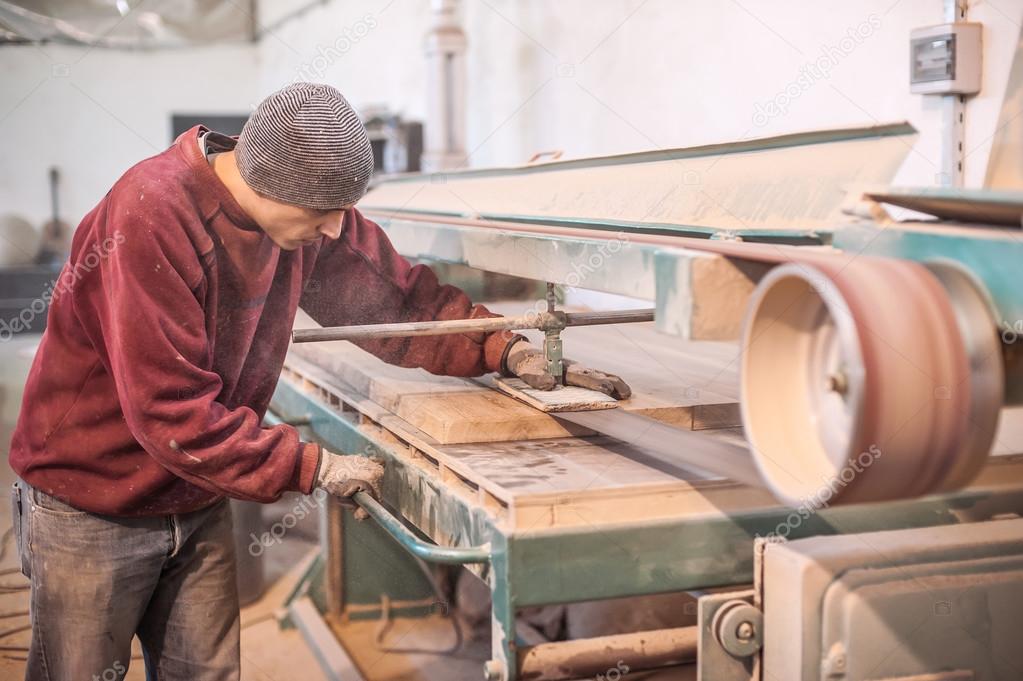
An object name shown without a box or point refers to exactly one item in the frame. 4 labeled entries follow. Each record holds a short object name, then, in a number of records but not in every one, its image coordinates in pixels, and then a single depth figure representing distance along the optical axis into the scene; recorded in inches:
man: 66.4
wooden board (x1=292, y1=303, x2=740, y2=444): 76.9
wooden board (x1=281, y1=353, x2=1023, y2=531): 60.5
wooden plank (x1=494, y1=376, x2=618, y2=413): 77.4
